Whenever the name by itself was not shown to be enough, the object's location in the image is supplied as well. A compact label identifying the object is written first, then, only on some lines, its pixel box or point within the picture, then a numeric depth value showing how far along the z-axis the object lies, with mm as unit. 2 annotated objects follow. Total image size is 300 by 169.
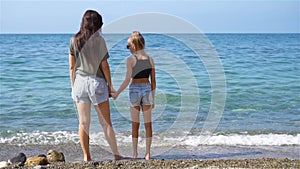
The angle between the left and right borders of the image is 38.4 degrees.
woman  4621
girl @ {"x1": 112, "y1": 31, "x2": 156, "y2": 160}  4914
